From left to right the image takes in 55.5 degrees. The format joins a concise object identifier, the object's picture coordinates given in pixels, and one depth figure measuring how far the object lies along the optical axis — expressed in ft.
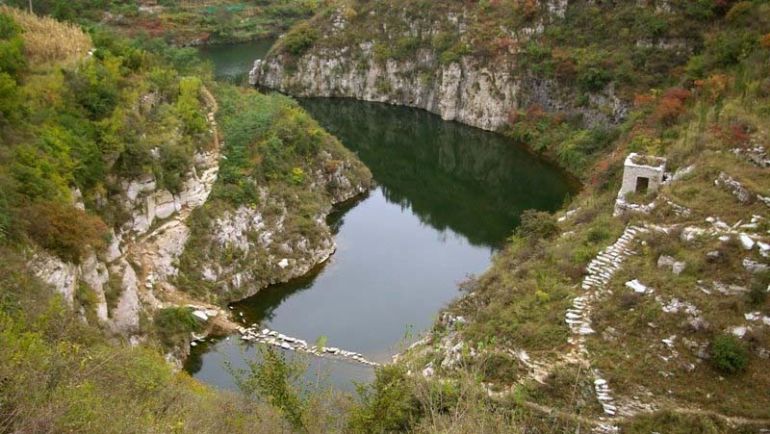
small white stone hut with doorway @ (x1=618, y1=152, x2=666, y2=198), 96.99
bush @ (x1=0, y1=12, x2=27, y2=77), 90.02
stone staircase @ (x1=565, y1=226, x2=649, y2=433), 61.36
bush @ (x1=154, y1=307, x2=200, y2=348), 85.71
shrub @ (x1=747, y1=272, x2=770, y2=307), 67.46
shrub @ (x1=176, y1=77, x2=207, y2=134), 114.62
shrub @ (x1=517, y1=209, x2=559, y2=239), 98.99
